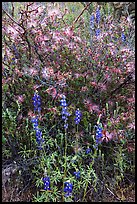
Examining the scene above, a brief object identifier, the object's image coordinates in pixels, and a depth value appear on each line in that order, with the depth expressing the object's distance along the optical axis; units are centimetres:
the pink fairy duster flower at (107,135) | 228
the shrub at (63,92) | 239
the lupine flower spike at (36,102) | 223
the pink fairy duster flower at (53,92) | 233
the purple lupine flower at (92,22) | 331
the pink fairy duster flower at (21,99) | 246
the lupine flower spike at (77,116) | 216
